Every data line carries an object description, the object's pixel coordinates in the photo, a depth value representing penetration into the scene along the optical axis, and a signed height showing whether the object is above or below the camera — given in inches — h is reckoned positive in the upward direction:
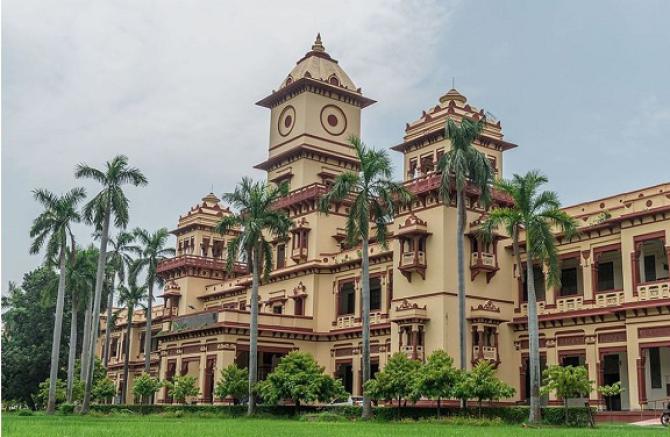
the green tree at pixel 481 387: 1296.8 -31.8
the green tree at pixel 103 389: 2321.6 -87.0
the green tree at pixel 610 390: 1157.1 -29.2
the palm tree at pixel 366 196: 1471.5 +333.9
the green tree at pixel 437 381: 1314.0 -24.2
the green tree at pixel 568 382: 1183.6 -19.3
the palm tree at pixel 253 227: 1622.8 +299.1
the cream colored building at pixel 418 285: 1465.3 +199.2
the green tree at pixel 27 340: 2615.7 +67.5
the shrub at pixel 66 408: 1898.4 -119.7
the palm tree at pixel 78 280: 2144.4 +240.6
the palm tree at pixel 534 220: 1280.8 +255.1
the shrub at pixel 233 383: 1684.3 -44.2
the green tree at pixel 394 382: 1380.4 -29.0
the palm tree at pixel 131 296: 2684.5 +235.1
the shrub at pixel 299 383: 1528.1 -38.3
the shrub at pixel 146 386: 2014.0 -63.6
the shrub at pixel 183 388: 1860.7 -62.7
